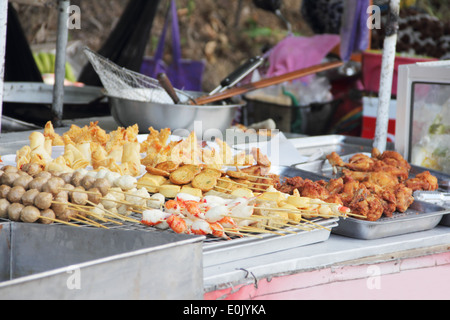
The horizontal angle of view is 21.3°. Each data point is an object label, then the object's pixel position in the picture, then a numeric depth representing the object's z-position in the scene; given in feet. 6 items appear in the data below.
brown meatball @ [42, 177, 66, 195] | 7.30
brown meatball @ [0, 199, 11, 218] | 7.18
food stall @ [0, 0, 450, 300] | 6.67
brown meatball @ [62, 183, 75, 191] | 7.35
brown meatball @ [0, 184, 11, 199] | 7.28
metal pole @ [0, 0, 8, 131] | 7.73
